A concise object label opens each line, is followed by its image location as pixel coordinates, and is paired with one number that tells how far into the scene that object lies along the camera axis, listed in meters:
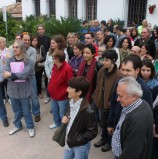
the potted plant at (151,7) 11.64
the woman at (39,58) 5.55
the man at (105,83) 3.45
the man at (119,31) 7.77
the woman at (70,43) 5.36
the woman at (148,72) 3.55
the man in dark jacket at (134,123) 2.02
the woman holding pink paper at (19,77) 3.89
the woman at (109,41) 5.19
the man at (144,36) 6.25
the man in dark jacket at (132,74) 2.79
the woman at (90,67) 3.99
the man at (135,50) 4.83
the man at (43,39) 6.00
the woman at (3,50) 4.73
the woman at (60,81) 3.95
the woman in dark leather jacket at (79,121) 2.60
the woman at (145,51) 4.68
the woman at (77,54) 4.57
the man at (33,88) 4.77
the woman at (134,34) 7.84
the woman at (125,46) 5.24
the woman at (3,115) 4.66
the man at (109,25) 11.15
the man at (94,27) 9.36
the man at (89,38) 5.68
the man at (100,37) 5.64
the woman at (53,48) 4.76
